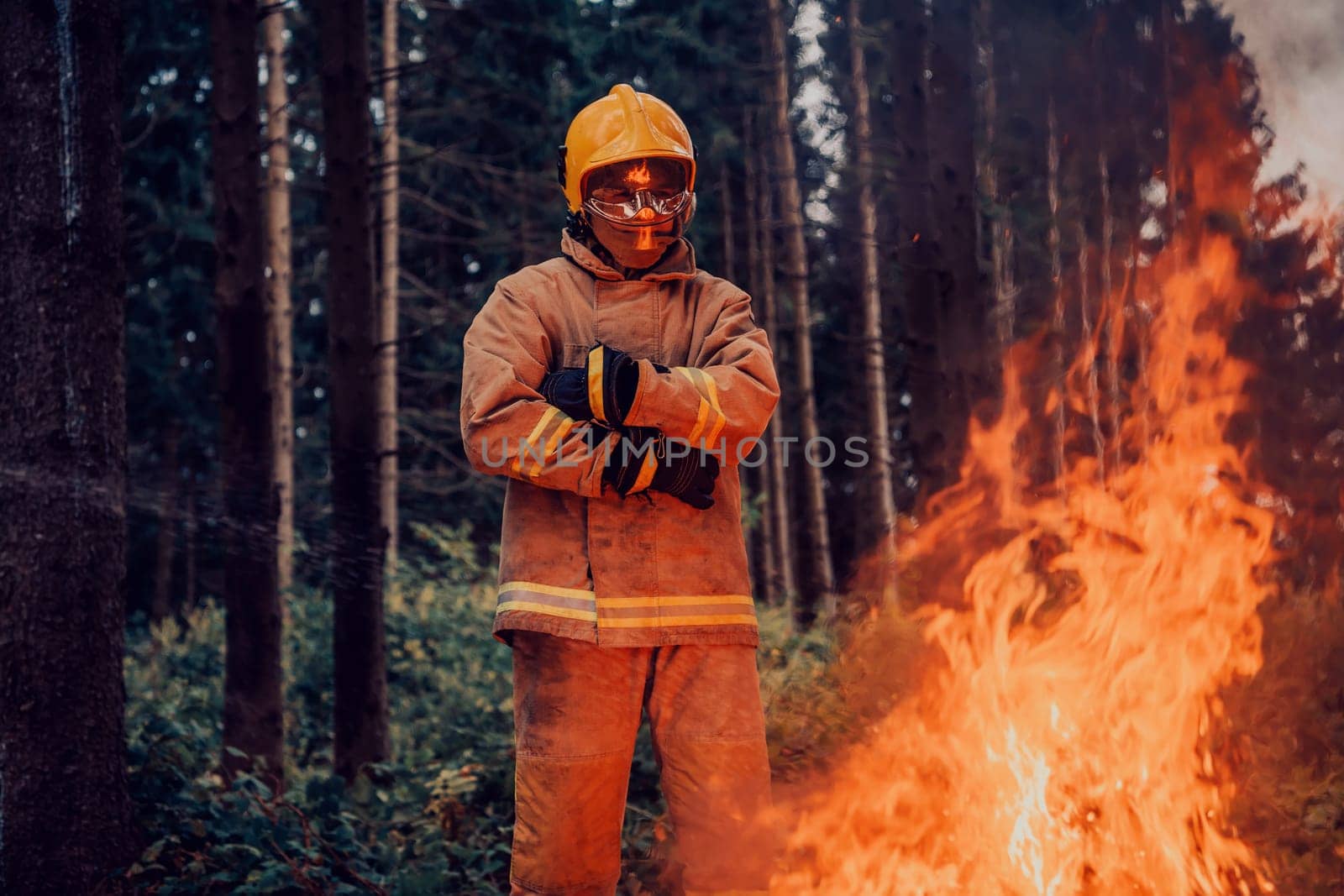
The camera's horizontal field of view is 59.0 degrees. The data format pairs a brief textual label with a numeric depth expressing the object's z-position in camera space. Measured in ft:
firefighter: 11.36
